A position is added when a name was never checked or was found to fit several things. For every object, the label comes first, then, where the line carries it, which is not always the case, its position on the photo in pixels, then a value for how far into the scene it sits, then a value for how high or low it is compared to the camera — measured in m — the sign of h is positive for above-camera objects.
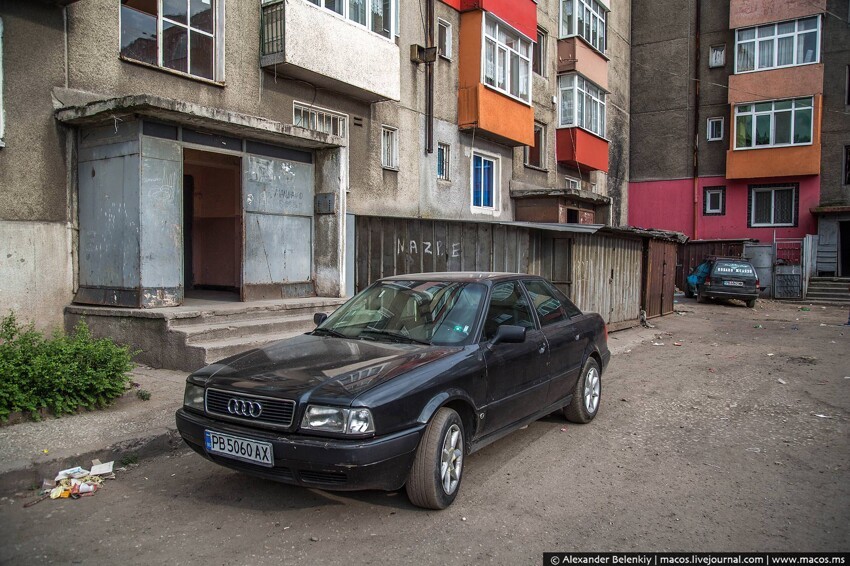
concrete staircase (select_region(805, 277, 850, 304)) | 22.89 -1.08
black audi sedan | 3.60 -0.88
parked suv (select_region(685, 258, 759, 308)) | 20.47 -0.67
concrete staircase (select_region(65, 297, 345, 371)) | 7.54 -0.97
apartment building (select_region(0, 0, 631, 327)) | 8.10 +2.05
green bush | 5.39 -1.10
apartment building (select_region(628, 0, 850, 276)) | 24.98 +6.50
